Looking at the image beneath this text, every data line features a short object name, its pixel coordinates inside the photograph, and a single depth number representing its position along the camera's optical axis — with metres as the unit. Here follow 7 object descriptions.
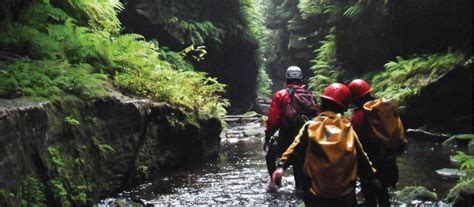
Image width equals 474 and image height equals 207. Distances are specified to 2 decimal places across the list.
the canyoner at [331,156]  3.42
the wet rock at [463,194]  5.36
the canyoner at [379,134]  4.56
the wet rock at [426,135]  11.80
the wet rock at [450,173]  7.30
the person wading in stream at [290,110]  6.45
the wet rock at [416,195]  5.98
